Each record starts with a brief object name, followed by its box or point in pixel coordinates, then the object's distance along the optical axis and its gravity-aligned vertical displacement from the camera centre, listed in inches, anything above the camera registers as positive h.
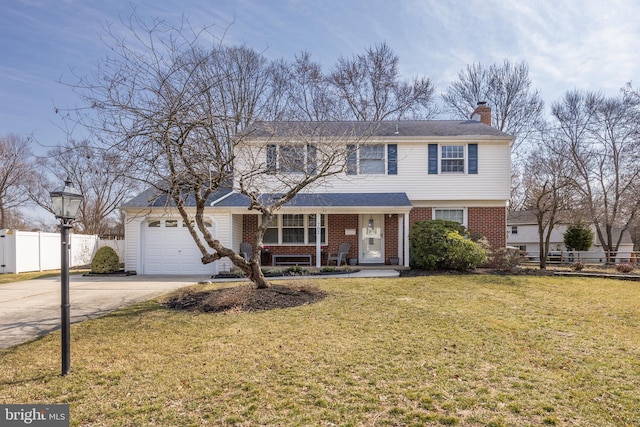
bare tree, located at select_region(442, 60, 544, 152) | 1073.5 +391.6
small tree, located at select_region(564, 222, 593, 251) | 1013.2 -39.5
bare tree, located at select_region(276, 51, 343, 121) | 525.3 +271.9
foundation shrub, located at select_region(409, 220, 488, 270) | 499.5 -34.0
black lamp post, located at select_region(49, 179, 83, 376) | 164.4 -3.4
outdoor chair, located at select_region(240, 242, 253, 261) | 550.7 -37.5
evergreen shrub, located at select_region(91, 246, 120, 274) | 541.6 -56.7
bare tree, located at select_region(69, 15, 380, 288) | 245.9 +78.2
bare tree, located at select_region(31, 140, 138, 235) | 1074.1 +71.8
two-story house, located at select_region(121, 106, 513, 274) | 581.9 +44.3
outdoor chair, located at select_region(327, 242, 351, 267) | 570.0 -47.1
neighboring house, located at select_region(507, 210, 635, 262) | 1302.3 -44.1
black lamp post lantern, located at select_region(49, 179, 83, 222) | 171.6 +11.4
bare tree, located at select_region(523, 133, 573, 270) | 655.6 +98.3
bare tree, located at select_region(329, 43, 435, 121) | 1007.0 +394.8
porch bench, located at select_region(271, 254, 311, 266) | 590.6 -57.7
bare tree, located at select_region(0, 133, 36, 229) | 974.4 +141.0
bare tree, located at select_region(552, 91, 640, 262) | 946.7 +191.2
